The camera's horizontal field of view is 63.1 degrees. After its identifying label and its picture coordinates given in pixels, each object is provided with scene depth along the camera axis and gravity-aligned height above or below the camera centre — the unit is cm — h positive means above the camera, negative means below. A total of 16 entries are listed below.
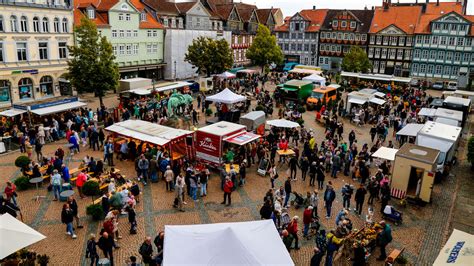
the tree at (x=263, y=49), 5731 -15
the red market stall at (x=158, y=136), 2044 -486
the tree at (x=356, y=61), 5406 -150
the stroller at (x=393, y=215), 1589 -657
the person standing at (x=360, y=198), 1610 -606
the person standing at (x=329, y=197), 1576 -590
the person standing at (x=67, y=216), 1352 -596
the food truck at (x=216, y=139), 2052 -488
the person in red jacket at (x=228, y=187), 1669 -594
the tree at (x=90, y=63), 3030 -159
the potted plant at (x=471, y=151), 2188 -540
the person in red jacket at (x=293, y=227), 1329 -603
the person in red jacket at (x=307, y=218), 1433 -615
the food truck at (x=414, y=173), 1738 -543
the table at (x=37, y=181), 1739 -620
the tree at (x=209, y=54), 4662 -100
